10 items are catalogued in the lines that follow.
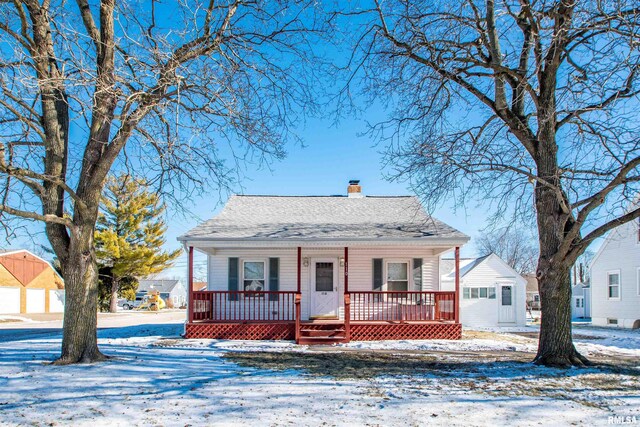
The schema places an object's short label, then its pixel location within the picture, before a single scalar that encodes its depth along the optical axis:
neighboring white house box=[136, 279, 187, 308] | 64.38
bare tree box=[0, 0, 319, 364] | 7.94
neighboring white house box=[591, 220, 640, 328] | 20.38
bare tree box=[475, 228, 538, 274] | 52.12
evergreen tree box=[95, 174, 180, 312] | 29.97
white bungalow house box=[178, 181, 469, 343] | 13.35
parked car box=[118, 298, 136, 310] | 47.50
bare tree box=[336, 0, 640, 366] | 8.20
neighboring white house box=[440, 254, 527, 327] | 21.53
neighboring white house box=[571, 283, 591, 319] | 35.72
